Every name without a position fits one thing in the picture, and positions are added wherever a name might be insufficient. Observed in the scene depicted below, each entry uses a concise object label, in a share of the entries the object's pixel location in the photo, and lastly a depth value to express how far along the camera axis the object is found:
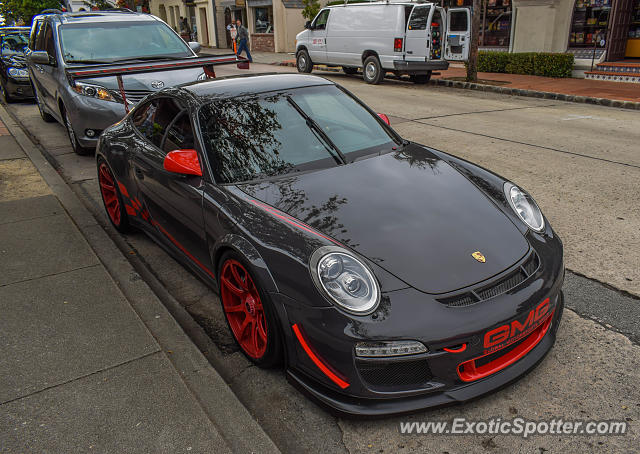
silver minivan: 7.21
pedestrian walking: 23.33
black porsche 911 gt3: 2.37
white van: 14.61
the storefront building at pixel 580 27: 15.84
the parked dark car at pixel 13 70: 12.80
